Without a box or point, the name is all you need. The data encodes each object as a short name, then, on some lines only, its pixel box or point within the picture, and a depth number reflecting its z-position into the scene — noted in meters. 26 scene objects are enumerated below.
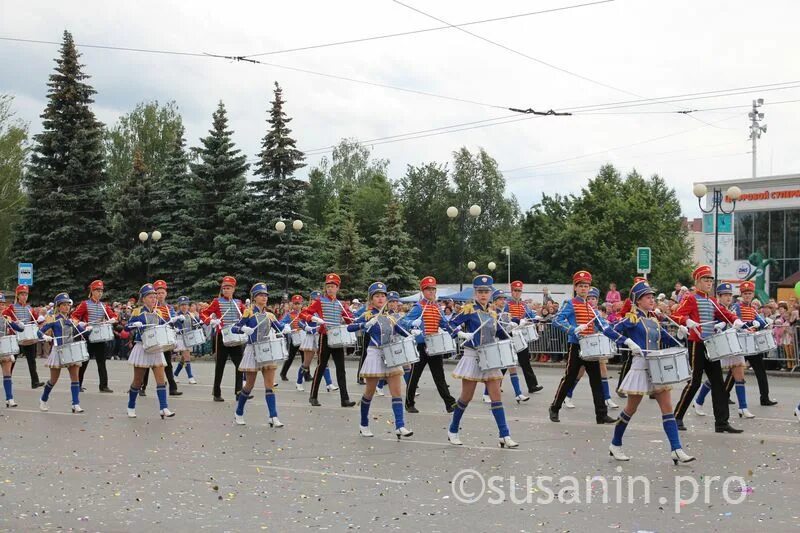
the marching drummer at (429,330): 15.97
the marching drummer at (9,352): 18.88
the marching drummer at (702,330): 13.59
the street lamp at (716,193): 28.83
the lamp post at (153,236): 45.19
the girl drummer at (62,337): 17.88
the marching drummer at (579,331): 15.15
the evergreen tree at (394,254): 57.69
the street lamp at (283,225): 39.81
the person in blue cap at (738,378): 15.29
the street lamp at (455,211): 38.69
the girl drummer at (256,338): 15.27
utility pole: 73.25
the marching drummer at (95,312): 19.41
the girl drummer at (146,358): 16.45
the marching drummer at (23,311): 20.61
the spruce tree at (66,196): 53.94
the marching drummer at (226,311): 18.25
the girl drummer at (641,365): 11.02
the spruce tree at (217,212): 49.72
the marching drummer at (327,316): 18.58
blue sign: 36.62
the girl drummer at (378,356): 13.61
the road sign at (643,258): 27.70
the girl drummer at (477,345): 12.42
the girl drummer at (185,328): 23.50
